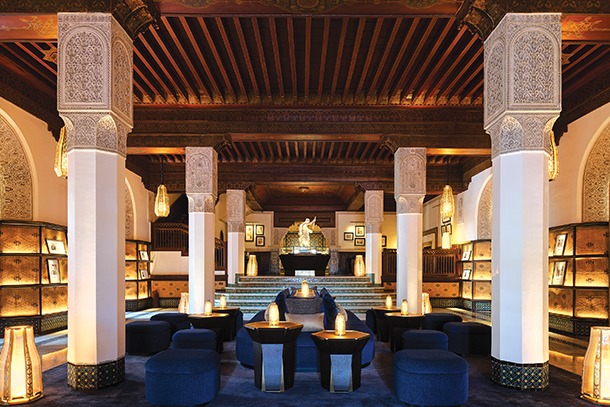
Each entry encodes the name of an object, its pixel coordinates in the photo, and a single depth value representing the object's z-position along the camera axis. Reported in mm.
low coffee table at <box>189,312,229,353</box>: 6477
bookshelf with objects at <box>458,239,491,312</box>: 12375
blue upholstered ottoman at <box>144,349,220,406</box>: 3936
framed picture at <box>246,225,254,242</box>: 20531
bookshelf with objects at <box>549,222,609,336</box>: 7645
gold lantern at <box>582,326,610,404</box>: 3951
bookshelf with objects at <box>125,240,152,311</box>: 12391
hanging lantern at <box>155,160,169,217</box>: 9453
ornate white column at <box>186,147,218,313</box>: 8508
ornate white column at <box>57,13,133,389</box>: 4375
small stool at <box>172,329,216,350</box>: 5746
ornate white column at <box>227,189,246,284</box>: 13957
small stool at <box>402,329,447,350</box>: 5637
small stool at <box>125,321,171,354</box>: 6188
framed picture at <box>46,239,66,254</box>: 8375
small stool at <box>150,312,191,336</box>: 7117
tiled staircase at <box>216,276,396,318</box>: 11852
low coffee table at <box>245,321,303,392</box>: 4559
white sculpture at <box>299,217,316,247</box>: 17203
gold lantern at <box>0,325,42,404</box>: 3930
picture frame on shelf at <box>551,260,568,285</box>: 8156
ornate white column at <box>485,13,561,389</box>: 4367
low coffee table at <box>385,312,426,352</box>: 6502
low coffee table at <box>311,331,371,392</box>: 4379
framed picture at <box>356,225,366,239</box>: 20662
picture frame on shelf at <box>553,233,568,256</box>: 8195
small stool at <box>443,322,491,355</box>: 6137
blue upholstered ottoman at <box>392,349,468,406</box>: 3938
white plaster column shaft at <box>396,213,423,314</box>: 8945
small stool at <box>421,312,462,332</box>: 6953
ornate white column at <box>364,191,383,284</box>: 14094
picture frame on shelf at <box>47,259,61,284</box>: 8328
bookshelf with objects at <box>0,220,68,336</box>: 7664
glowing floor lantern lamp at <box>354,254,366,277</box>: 14784
